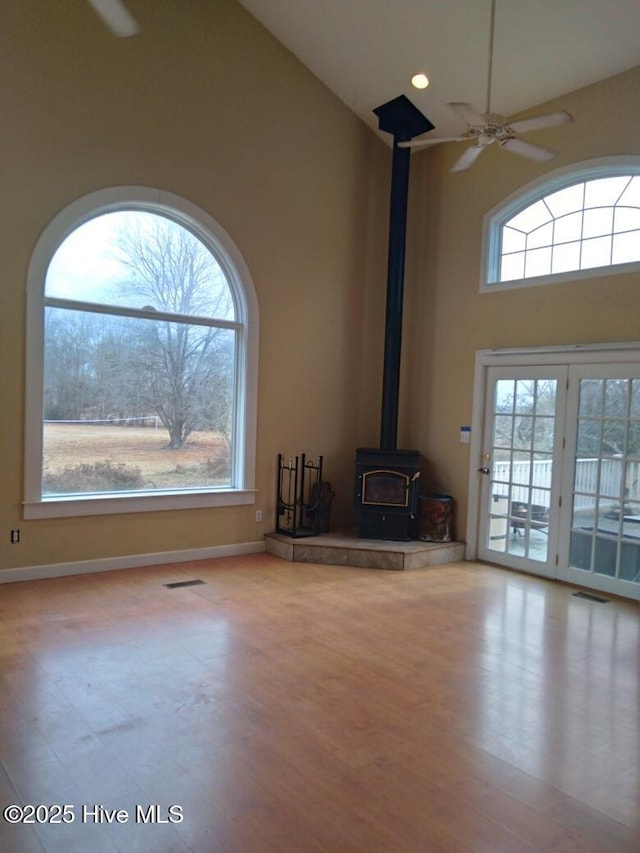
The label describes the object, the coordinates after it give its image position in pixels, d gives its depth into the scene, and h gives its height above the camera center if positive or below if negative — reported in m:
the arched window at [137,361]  4.77 +0.29
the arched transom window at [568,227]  4.93 +1.63
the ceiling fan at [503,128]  3.64 +1.74
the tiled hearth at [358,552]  5.55 -1.38
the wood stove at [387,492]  5.93 -0.85
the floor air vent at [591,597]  4.78 -1.47
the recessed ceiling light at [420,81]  5.55 +2.99
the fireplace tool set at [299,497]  6.03 -0.97
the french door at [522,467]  5.38 -0.53
